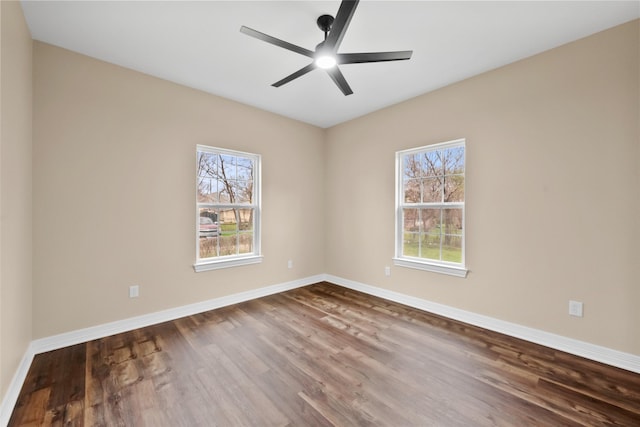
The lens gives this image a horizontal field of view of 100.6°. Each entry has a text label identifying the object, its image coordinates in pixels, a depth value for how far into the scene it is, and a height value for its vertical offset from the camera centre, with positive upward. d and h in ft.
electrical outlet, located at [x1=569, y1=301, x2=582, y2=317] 7.56 -2.74
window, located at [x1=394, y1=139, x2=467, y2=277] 10.23 +0.16
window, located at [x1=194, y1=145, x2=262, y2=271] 11.02 +0.09
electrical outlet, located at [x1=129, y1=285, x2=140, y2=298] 9.11 -2.81
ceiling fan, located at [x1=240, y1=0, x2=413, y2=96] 5.67 +3.88
